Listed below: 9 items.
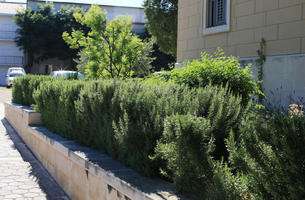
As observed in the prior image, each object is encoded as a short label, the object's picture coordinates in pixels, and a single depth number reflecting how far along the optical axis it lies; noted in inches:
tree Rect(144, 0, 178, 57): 835.4
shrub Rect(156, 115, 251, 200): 107.6
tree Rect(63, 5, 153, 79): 442.6
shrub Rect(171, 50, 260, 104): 215.8
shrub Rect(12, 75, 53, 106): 380.9
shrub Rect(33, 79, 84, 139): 226.7
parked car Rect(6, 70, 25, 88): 1330.0
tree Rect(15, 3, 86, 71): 1632.6
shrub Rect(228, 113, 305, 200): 76.5
